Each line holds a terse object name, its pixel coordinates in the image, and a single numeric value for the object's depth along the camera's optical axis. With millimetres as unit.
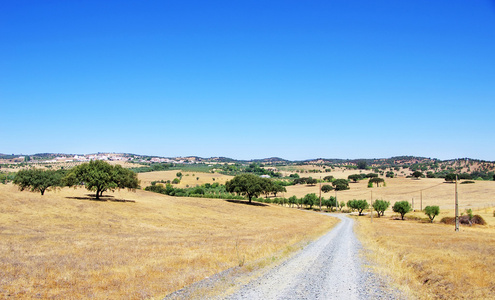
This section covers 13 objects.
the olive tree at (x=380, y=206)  103188
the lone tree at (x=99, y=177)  60875
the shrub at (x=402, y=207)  88750
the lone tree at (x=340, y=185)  178125
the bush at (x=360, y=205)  116250
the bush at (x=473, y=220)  68000
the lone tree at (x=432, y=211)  77500
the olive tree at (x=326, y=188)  172375
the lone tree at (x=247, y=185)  94750
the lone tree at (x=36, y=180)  65000
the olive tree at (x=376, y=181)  185750
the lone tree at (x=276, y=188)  100744
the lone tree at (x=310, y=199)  130812
